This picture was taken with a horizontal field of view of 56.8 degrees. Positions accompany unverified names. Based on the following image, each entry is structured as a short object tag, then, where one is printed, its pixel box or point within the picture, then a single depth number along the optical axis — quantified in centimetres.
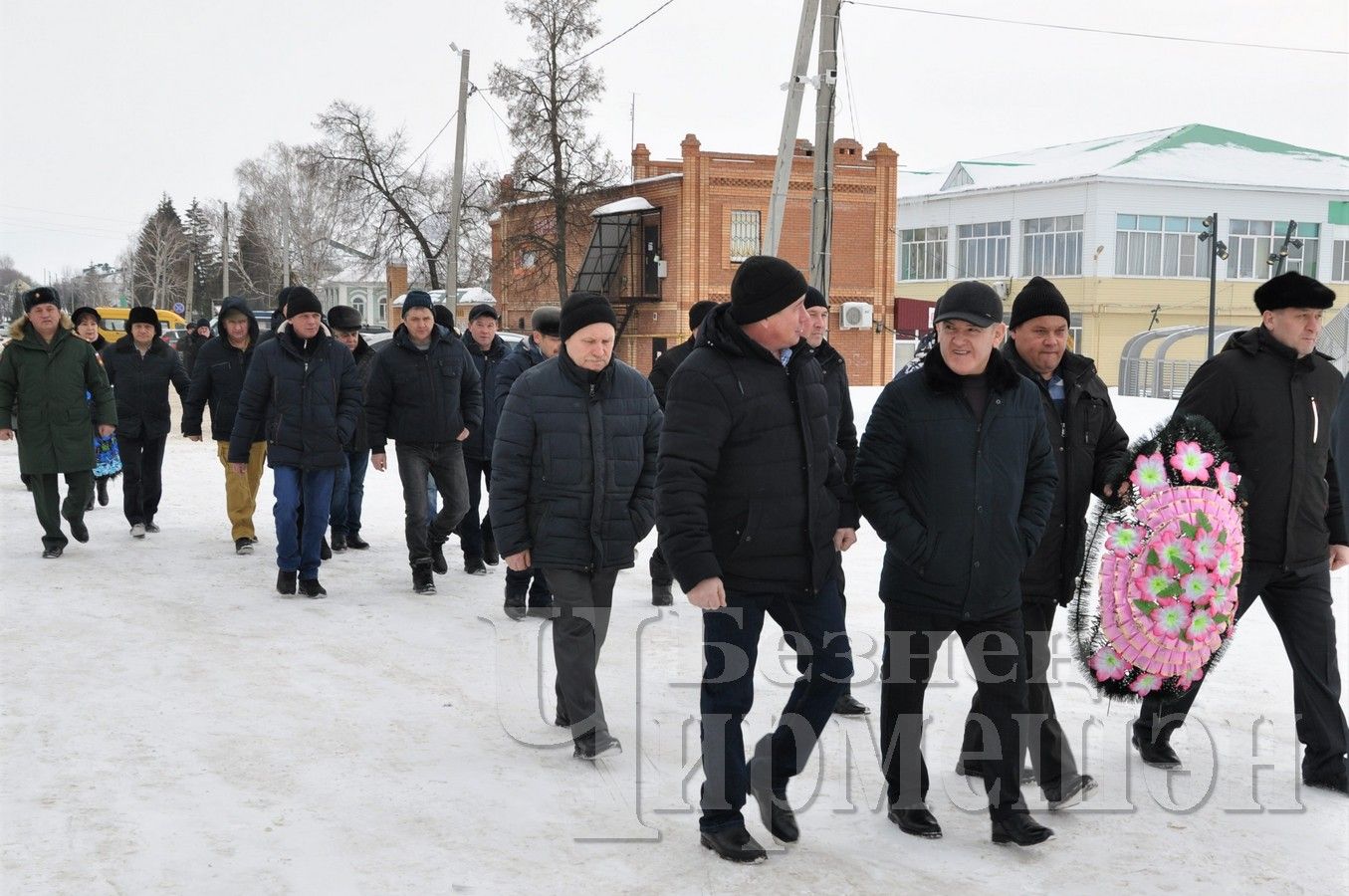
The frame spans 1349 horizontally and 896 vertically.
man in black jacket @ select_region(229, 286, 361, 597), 827
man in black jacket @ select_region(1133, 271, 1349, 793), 482
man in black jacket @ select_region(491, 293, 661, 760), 520
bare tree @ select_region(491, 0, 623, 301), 4209
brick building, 4409
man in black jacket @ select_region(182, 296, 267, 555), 1030
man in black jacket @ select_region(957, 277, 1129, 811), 462
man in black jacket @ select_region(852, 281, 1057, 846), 414
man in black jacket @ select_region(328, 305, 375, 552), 1022
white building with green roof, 5534
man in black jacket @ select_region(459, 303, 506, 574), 909
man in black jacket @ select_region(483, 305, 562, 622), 761
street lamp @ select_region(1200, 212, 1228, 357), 2951
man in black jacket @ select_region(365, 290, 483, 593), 846
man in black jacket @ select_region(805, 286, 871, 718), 501
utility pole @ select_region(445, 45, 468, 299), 2903
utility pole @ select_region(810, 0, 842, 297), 1259
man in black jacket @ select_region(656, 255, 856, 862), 403
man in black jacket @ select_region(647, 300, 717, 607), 789
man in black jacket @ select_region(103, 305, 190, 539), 1086
